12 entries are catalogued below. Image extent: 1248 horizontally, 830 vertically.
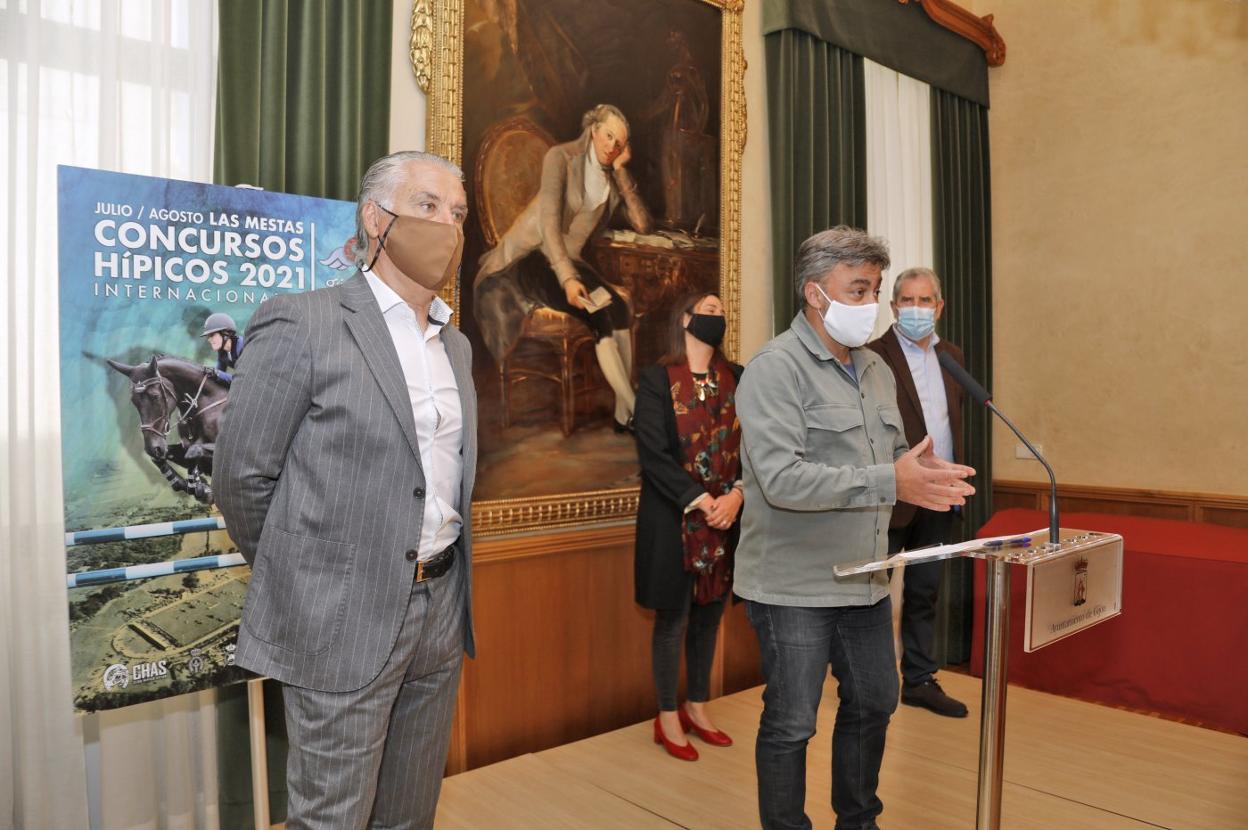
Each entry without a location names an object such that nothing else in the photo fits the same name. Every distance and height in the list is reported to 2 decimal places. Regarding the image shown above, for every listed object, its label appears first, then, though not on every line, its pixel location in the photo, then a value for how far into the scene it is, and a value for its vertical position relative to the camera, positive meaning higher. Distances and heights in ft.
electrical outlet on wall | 15.40 -0.74
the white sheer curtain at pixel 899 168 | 14.20 +3.93
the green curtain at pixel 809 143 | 12.51 +3.84
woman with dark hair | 9.37 -0.99
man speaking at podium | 6.21 -0.87
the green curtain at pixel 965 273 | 14.65 +2.33
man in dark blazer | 10.41 -0.19
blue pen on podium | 5.01 -0.75
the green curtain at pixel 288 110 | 7.89 +2.77
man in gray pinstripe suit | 4.53 -0.62
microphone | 5.07 +0.11
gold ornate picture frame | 9.25 +3.10
